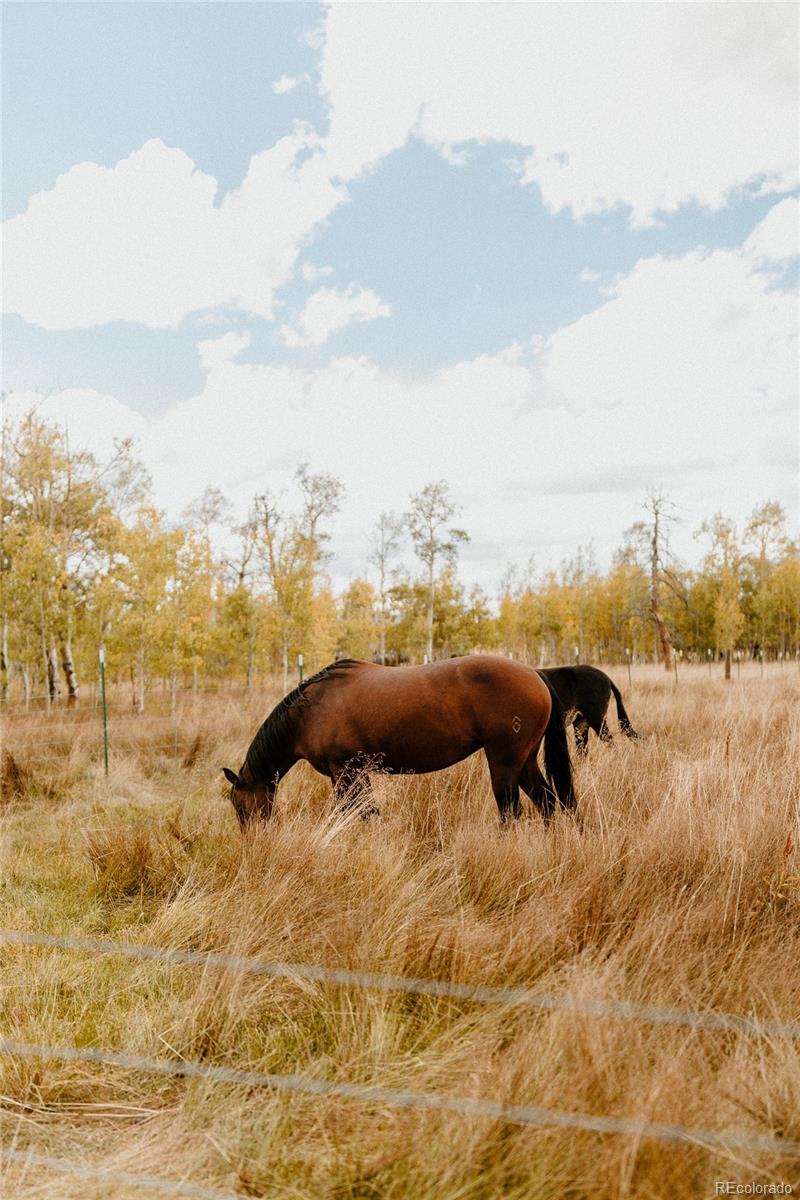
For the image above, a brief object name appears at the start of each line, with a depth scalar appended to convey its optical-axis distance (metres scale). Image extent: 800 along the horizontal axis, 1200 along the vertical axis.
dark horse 7.46
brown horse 4.45
